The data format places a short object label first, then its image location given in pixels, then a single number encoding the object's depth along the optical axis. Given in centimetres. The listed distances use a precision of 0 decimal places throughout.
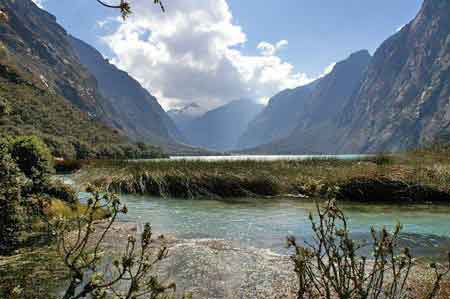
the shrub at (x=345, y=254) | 252
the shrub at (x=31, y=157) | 1009
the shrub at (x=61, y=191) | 1106
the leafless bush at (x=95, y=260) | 211
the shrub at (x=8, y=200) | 679
